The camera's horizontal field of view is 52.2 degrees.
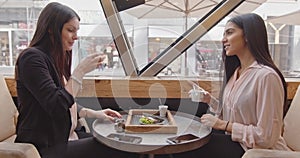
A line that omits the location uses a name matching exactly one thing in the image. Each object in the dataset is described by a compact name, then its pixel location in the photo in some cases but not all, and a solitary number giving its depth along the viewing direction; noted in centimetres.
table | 154
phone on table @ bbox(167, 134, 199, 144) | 161
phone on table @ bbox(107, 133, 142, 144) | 160
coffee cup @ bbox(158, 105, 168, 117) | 216
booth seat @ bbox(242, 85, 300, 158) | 201
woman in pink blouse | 164
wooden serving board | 178
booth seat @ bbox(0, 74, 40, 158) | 227
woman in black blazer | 163
